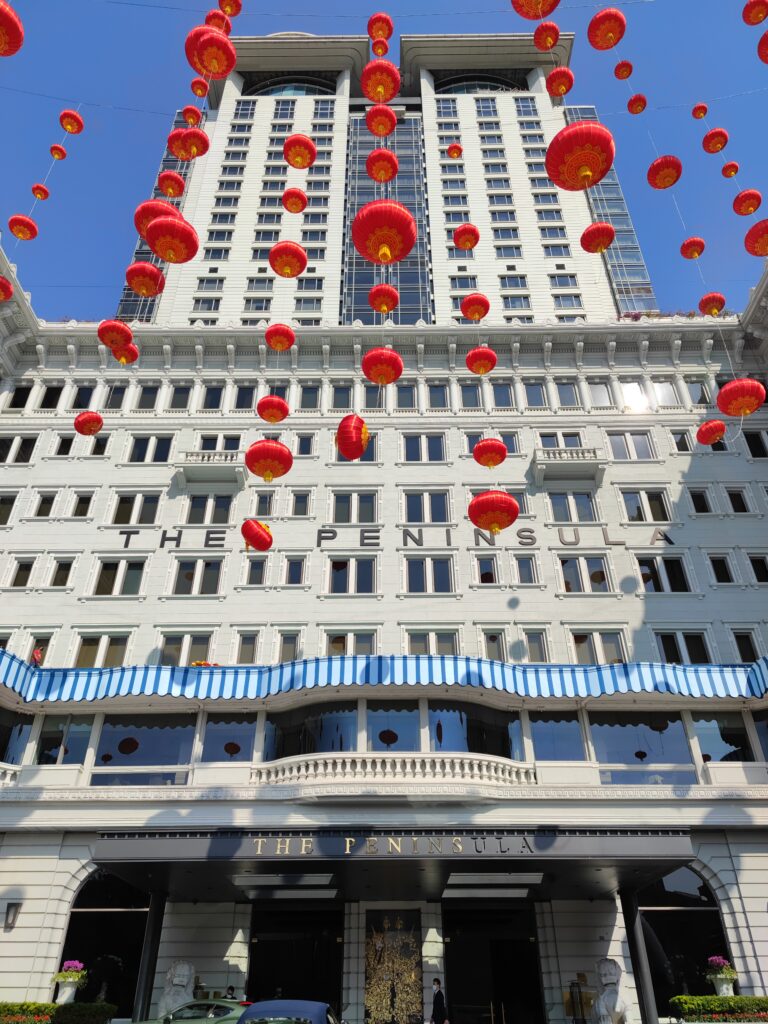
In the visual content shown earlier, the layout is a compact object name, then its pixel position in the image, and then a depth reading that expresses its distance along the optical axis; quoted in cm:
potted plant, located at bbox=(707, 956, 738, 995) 1945
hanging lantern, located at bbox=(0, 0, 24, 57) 1397
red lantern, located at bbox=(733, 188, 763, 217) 2062
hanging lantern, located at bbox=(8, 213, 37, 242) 2066
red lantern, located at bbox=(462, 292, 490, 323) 2271
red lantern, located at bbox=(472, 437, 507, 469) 2366
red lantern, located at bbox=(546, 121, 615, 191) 1544
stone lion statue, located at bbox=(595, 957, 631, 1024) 1930
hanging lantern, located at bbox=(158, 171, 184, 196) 1977
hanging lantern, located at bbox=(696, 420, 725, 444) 2466
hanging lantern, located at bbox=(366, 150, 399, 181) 1881
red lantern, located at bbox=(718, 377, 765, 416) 2056
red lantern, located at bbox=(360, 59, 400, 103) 1892
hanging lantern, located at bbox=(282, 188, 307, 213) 2089
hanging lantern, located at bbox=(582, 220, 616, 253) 1861
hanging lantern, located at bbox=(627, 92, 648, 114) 2138
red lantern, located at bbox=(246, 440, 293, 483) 2152
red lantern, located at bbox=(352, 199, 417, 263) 1638
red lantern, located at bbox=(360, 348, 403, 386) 2027
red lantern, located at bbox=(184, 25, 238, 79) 1803
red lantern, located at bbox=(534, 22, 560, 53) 1894
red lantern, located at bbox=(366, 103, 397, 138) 1931
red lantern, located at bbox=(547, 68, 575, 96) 2048
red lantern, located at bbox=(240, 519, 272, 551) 2350
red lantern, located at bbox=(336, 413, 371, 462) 2023
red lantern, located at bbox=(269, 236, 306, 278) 1983
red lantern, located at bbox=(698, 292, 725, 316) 2300
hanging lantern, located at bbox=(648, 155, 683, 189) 1969
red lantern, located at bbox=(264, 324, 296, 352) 2305
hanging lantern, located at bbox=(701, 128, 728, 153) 2100
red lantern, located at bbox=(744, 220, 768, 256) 1909
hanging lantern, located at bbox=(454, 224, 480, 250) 2337
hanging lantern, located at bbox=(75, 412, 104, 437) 2430
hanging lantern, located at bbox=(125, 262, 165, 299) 1861
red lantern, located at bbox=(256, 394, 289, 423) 2291
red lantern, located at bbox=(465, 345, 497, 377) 2330
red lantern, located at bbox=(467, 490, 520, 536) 2103
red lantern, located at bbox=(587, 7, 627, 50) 1844
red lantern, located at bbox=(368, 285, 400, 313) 1931
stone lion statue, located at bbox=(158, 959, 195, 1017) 1997
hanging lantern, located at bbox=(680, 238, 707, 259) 2270
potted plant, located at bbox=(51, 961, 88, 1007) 1953
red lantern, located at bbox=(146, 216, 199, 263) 1709
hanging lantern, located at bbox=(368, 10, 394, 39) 2045
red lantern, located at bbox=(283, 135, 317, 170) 2048
